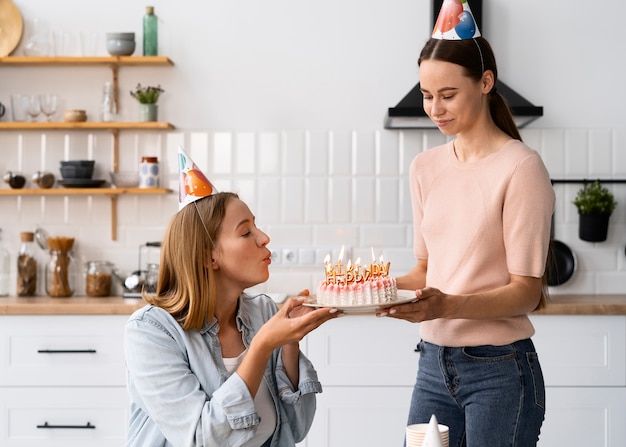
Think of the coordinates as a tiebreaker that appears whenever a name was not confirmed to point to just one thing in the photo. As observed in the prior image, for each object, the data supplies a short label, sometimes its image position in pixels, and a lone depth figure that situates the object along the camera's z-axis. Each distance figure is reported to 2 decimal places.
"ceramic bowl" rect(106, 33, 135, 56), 3.94
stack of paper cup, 1.24
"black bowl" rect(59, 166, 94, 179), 3.95
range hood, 3.60
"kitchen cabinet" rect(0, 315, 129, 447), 3.47
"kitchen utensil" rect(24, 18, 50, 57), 4.04
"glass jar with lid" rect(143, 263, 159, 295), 3.75
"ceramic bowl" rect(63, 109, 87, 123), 3.96
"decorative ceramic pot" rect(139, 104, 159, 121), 3.96
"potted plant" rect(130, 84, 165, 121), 3.96
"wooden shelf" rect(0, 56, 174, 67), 3.92
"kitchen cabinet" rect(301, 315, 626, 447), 3.42
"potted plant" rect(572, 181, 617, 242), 3.91
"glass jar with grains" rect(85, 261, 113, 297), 3.93
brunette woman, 1.86
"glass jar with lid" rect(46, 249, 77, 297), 3.95
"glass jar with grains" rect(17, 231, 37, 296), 3.97
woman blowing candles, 1.64
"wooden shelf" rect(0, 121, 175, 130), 3.91
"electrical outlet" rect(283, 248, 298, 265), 4.05
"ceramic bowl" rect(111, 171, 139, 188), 3.96
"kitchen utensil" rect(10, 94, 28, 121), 4.03
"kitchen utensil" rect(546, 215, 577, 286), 3.99
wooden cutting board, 4.07
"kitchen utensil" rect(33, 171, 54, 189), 3.97
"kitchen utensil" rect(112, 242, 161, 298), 3.81
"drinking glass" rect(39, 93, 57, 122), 4.00
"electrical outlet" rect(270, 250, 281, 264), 4.05
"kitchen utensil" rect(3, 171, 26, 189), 3.98
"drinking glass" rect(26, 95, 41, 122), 4.00
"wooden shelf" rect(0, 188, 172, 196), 3.89
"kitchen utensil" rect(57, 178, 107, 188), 3.93
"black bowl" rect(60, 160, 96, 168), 3.94
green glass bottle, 3.97
